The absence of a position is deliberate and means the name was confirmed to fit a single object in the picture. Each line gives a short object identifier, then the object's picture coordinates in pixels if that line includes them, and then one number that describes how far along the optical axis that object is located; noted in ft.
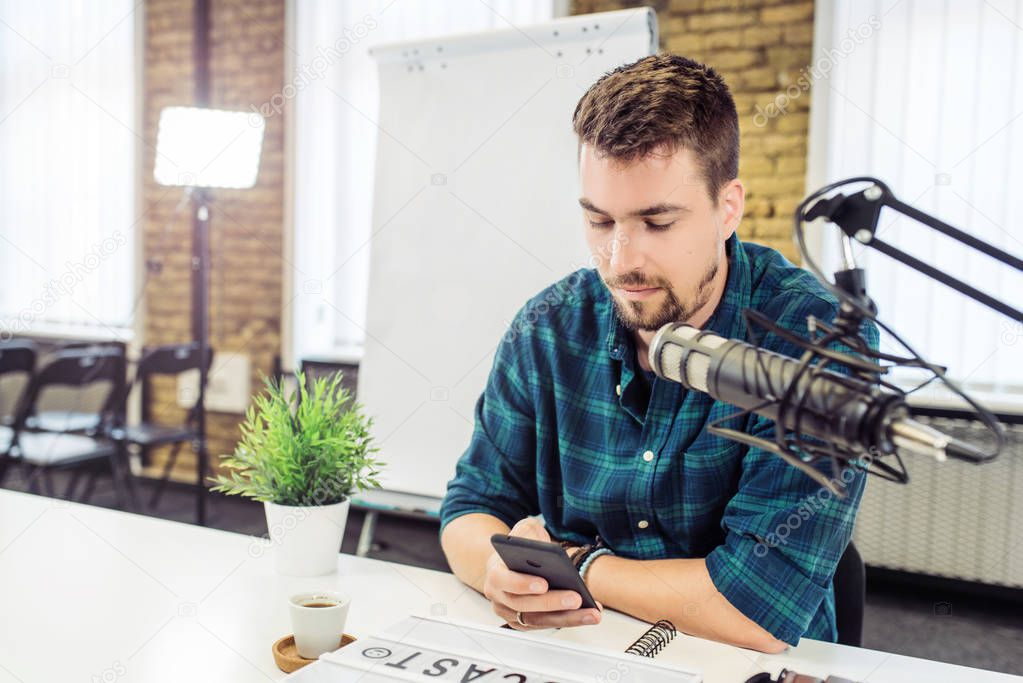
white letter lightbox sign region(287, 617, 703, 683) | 2.73
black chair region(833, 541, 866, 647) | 3.99
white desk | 3.05
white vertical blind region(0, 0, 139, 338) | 14.46
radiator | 9.52
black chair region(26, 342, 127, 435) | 11.23
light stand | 9.95
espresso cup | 3.02
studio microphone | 1.82
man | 3.46
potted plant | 3.91
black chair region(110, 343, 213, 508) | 11.14
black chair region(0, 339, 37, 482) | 10.96
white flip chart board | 7.44
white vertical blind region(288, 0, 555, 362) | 12.51
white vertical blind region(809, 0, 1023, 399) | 9.39
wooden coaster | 2.98
